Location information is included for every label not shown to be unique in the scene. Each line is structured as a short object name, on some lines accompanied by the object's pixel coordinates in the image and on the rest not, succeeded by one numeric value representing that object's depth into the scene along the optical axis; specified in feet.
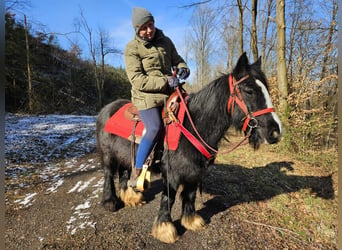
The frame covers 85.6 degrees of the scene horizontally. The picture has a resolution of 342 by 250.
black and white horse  6.50
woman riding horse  7.32
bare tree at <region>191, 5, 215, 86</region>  76.33
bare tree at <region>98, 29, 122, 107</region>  66.79
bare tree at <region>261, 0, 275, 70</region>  51.07
